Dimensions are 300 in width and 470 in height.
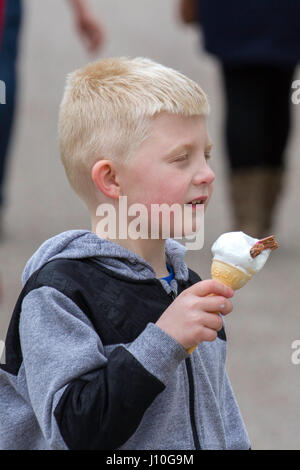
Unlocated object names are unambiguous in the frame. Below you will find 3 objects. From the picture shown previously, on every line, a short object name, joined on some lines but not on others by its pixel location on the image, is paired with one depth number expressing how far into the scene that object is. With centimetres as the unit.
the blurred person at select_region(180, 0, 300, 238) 1052
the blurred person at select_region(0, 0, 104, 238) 990
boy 391
